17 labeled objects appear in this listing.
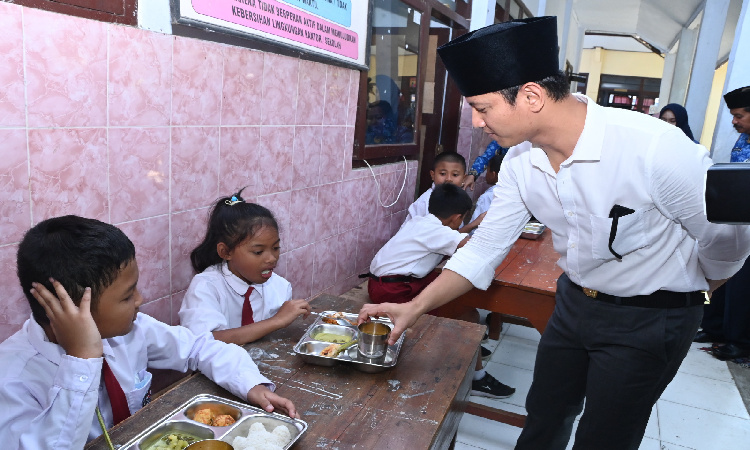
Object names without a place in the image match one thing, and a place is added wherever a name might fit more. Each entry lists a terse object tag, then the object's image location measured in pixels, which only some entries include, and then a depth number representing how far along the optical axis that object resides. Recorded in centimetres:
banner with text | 202
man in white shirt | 141
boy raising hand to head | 103
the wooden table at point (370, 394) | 116
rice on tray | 107
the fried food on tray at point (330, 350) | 153
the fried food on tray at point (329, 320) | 177
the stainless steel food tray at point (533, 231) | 351
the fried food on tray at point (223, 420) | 117
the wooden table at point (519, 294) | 244
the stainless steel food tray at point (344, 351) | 146
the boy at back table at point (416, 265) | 303
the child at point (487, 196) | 377
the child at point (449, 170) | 412
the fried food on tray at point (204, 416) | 118
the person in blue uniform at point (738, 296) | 373
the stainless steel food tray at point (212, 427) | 110
